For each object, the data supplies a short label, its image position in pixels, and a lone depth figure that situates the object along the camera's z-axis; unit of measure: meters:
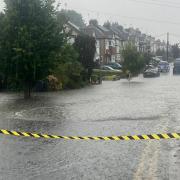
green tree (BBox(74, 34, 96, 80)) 45.84
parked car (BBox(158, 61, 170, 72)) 79.00
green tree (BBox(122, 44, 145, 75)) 65.19
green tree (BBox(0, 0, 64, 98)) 28.42
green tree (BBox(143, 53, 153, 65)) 80.14
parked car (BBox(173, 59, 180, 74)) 68.66
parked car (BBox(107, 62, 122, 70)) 71.75
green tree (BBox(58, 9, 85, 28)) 125.55
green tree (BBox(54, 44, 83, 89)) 38.34
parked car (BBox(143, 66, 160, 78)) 62.94
